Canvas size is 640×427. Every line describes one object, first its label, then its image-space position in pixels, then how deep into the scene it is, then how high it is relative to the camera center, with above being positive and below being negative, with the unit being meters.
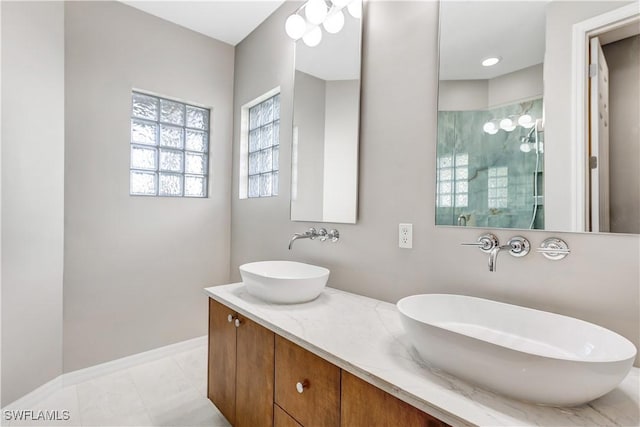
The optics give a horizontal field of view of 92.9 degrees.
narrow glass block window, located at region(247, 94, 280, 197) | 2.35 +0.53
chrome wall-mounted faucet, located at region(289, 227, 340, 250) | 1.72 -0.13
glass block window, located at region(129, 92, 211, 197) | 2.31 +0.52
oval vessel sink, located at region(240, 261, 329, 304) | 1.35 -0.34
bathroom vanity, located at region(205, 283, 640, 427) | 0.67 -0.43
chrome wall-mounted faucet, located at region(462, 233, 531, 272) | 1.03 -0.11
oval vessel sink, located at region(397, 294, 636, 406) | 0.62 -0.34
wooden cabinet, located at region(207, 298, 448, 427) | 0.81 -0.60
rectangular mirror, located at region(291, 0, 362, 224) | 1.62 +0.52
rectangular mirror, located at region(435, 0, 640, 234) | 0.90 +0.34
